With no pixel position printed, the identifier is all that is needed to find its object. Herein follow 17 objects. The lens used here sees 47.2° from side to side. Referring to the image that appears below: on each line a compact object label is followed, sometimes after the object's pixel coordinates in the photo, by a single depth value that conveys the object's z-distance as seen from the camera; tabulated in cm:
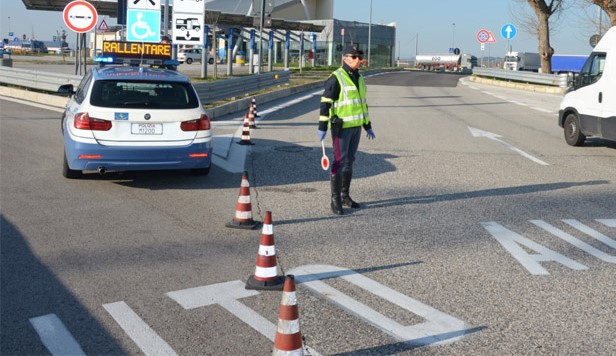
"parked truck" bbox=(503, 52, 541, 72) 7944
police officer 816
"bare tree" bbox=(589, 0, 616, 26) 2919
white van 1323
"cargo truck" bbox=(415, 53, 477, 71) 9588
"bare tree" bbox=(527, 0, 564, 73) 4000
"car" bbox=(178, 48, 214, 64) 6825
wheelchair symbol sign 1645
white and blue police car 891
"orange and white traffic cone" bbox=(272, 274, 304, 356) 393
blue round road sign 3591
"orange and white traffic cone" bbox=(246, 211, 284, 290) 539
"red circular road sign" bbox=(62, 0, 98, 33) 1716
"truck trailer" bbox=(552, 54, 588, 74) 6875
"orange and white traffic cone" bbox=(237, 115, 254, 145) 1354
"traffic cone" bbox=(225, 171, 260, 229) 726
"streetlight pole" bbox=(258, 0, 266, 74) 2561
